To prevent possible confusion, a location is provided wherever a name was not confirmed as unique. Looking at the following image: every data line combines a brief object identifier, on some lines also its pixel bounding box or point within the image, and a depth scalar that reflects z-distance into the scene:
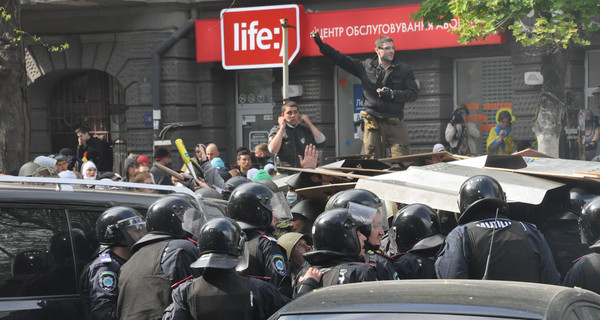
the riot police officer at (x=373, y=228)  8.73
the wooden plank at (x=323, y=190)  13.33
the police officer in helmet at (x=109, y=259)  9.24
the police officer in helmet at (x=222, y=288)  7.88
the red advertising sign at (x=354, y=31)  29.05
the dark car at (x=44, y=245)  9.27
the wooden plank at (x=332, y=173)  13.68
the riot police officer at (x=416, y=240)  9.21
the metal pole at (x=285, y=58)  19.51
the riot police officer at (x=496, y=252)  9.21
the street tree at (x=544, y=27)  21.20
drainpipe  32.52
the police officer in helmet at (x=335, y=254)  8.16
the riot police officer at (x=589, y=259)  8.78
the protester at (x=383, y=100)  18.16
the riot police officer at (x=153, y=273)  8.84
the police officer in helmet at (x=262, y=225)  9.26
